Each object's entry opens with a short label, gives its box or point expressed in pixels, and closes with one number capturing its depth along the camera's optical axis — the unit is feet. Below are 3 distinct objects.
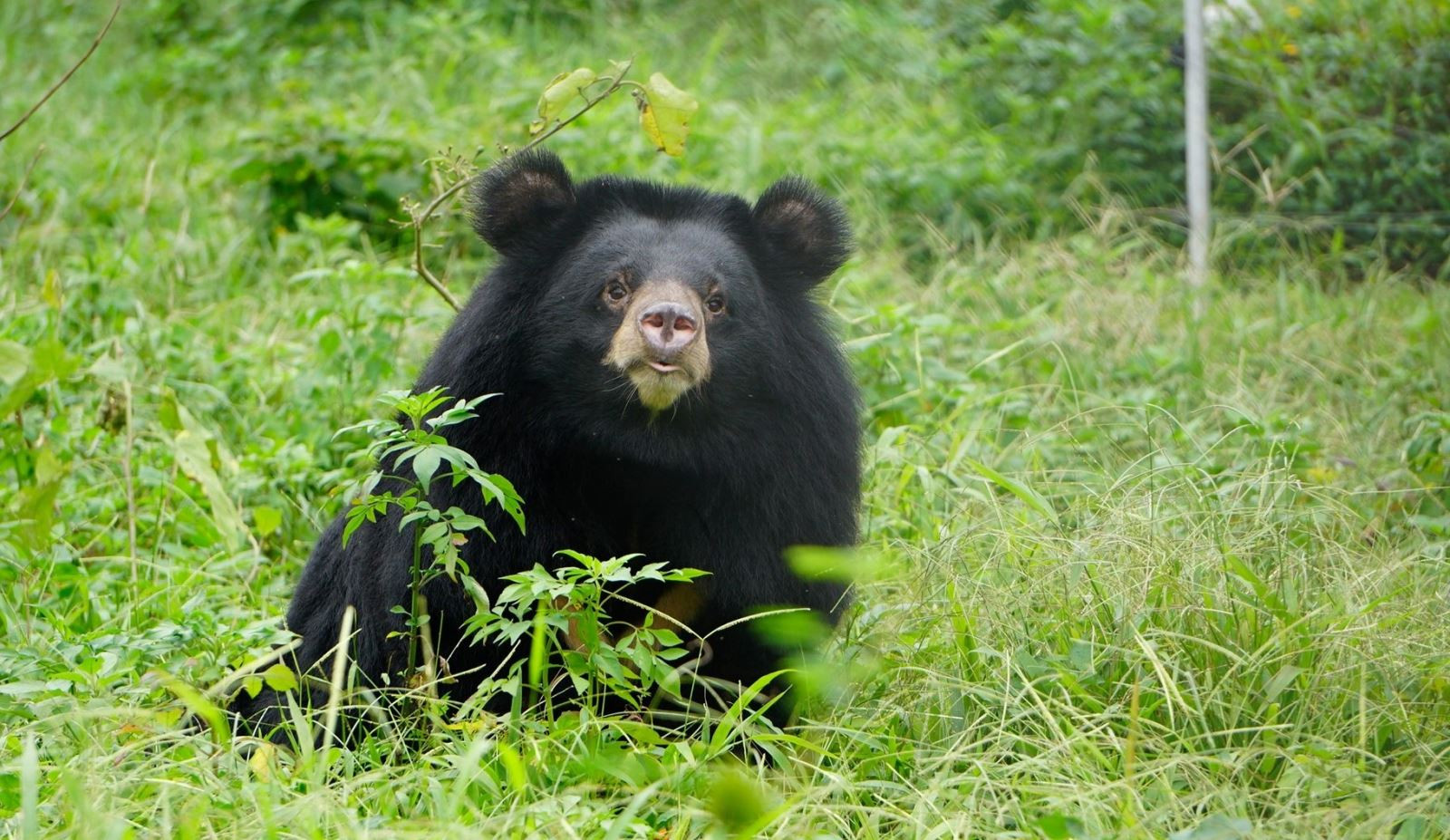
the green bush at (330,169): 47.73
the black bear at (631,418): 24.76
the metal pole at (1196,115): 49.29
